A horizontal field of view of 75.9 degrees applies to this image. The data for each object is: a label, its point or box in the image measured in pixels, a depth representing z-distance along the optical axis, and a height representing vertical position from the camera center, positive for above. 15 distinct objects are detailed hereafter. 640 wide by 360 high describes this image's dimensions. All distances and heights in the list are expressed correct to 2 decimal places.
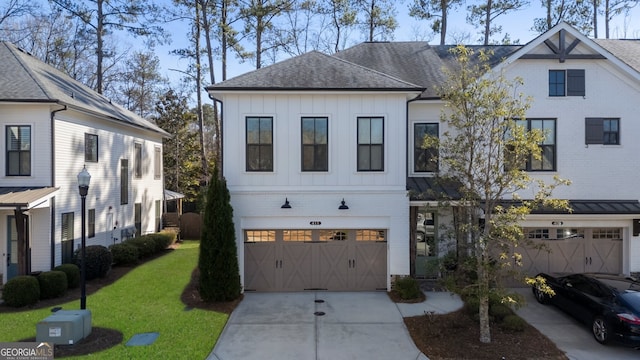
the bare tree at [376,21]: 26.89 +10.45
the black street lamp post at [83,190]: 10.24 -0.27
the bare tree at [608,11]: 26.77 +10.97
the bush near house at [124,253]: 17.18 -3.13
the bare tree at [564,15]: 26.12 +10.50
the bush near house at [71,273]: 13.66 -3.16
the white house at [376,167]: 13.40 +0.40
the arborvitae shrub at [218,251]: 12.09 -2.14
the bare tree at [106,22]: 25.77 +10.04
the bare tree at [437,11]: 26.16 +10.81
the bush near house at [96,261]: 14.91 -3.02
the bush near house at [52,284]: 12.49 -3.23
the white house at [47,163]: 14.13 +0.60
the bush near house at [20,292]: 11.66 -3.23
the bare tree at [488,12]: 25.70 +10.66
